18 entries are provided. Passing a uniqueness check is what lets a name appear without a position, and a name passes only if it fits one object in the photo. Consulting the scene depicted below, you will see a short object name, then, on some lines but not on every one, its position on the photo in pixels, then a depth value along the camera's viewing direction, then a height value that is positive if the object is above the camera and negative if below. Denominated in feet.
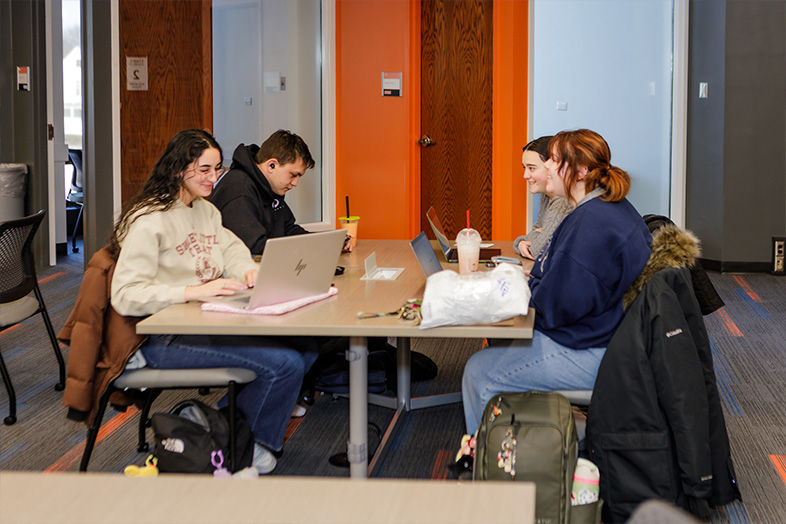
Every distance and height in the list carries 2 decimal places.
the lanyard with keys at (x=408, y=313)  6.35 -1.09
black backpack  6.96 -2.33
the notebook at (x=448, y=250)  9.82 -0.91
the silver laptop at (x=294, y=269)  6.24 -0.76
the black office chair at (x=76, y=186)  23.72 -0.24
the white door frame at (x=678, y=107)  19.21 +1.75
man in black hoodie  9.86 -0.10
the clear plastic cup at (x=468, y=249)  8.13 -0.73
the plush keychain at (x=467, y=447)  6.81 -2.30
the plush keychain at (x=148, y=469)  6.22 -2.36
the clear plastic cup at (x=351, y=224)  11.09 -0.64
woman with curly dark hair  6.99 -0.90
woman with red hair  6.63 -1.01
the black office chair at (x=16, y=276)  9.86 -1.25
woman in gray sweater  10.07 -0.39
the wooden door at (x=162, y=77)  16.78 +2.16
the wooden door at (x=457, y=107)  21.97 +1.97
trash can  19.76 -0.29
